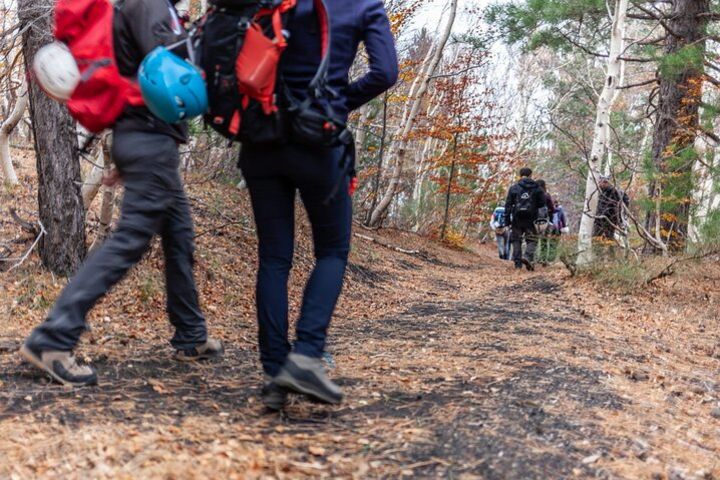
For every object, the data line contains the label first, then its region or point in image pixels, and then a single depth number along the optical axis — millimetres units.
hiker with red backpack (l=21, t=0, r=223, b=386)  2713
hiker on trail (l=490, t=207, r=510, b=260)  18869
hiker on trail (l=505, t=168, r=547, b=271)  12094
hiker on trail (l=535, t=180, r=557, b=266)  11461
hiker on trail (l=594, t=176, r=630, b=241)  9195
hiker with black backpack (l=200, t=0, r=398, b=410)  2506
